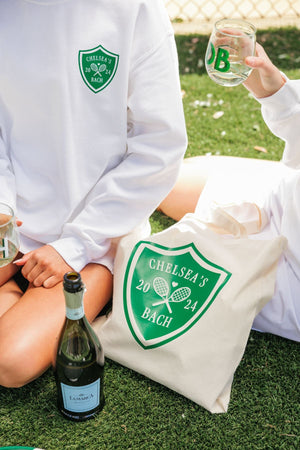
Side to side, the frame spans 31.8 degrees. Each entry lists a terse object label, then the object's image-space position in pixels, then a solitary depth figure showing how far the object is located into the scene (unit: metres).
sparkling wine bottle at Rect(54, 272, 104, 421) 1.63
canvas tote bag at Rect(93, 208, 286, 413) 1.83
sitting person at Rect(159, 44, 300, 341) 1.83
